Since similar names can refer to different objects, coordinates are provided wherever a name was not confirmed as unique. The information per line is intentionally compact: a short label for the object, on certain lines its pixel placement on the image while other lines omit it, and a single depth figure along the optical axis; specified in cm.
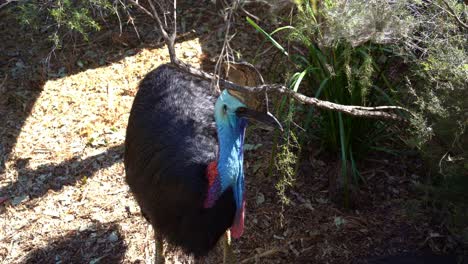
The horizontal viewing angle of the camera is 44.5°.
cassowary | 250
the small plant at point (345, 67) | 273
